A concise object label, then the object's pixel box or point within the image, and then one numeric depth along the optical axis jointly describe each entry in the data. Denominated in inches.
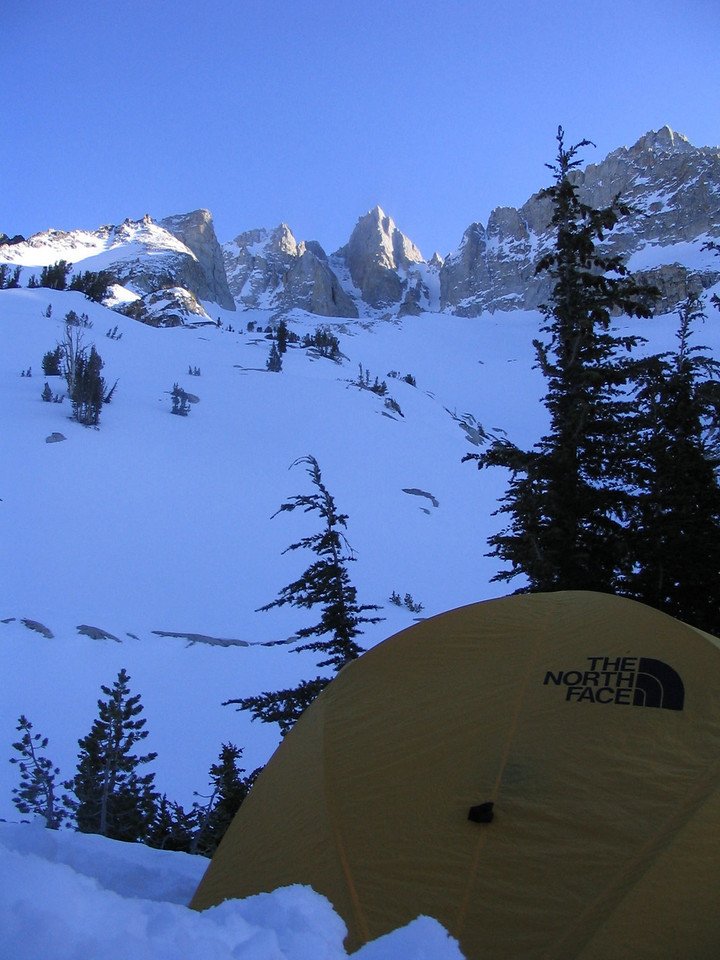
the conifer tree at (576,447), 262.1
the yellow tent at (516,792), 85.4
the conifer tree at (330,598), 242.7
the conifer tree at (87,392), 677.3
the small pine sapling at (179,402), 788.0
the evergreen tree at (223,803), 202.1
